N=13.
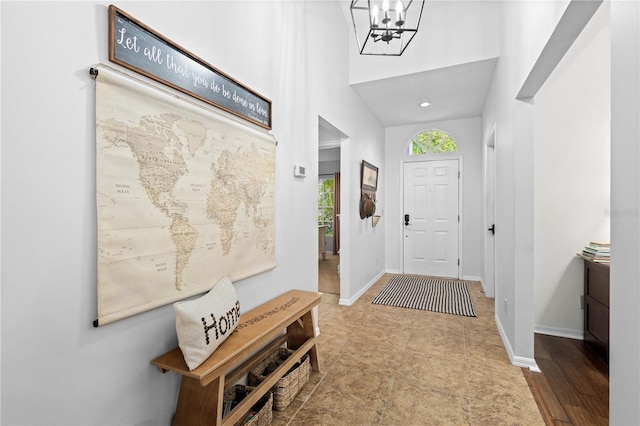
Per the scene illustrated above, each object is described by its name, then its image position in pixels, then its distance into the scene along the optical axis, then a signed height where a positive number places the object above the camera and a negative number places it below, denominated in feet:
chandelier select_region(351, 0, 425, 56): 10.91 +7.00
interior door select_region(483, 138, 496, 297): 12.52 -0.66
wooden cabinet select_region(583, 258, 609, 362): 7.44 -2.48
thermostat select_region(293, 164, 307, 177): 7.97 +1.06
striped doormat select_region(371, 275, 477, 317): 11.71 -3.70
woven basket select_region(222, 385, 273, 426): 5.07 -3.43
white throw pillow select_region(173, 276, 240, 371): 3.92 -1.57
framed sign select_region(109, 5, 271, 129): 3.77 +2.16
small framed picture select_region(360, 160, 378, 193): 13.38 +1.54
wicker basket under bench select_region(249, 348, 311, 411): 5.82 -3.39
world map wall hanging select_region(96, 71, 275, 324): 3.61 +0.20
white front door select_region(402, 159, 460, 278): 16.71 -0.41
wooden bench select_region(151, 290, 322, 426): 4.14 -2.52
